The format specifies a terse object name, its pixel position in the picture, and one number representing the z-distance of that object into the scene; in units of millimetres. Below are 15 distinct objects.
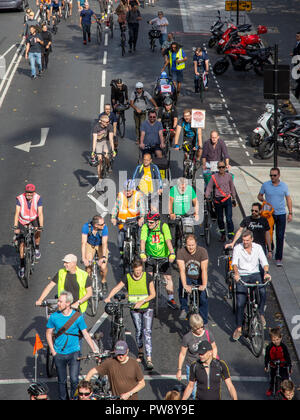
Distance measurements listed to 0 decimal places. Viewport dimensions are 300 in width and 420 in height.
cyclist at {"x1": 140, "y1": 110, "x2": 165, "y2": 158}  20906
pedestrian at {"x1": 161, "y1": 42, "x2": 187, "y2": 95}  27875
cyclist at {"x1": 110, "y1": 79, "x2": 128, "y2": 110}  24016
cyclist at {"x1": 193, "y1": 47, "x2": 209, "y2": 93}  28344
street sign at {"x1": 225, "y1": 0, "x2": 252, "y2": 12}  36788
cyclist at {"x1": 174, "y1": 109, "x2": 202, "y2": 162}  21188
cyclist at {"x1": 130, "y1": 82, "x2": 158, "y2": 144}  23359
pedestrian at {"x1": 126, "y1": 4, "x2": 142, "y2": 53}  33562
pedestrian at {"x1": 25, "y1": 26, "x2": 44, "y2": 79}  30562
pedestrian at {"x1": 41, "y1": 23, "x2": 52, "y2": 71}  31562
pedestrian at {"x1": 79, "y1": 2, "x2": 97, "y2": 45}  34250
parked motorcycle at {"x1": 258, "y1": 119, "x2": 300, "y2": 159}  23922
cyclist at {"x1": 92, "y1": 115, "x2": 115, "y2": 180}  20734
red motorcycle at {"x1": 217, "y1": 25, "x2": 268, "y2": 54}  31583
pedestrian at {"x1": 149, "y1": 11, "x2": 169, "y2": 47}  34250
